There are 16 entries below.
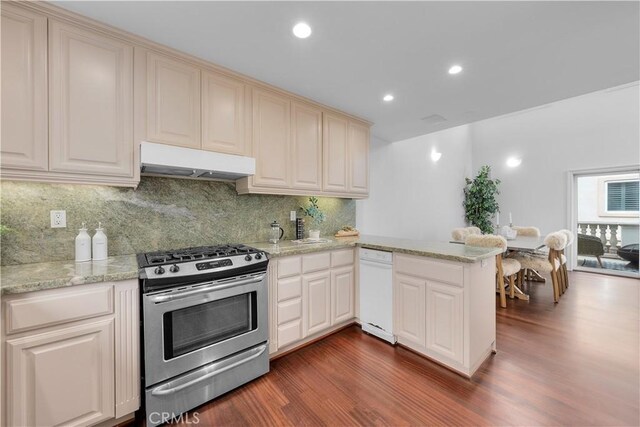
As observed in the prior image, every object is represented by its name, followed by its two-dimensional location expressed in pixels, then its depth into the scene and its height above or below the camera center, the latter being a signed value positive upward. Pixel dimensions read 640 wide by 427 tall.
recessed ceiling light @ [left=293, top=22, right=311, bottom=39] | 1.69 +1.18
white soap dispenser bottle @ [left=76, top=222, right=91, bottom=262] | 1.76 -0.21
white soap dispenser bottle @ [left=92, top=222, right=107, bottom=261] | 1.82 -0.21
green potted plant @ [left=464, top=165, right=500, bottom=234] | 6.31 +0.30
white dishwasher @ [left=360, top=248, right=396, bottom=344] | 2.51 -0.79
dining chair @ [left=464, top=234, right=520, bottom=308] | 3.28 -0.64
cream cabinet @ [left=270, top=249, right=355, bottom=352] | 2.25 -0.75
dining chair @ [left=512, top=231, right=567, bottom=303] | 3.58 -0.70
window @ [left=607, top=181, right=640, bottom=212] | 4.70 +0.27
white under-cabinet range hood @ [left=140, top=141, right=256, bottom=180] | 1.80 +0.37
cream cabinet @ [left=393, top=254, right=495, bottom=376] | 2.00 -0.78
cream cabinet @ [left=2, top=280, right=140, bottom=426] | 1.28 -0.73
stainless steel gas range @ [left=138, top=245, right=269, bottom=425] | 1.59 -0.75
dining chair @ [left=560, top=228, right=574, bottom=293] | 3.97 -0.86
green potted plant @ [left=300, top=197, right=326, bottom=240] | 3.19 +0.00
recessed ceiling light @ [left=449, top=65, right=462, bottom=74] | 2.15 +1.16
